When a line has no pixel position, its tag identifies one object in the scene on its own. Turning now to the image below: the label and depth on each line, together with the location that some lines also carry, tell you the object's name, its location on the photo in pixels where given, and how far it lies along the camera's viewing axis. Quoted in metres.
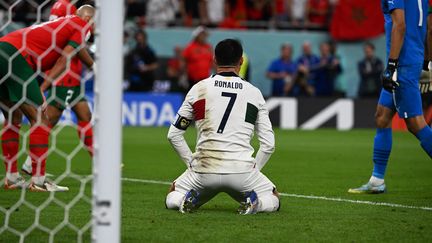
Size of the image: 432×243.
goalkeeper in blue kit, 14.77
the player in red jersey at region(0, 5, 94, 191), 14.62
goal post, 8.27
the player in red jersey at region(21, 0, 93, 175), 18.36
